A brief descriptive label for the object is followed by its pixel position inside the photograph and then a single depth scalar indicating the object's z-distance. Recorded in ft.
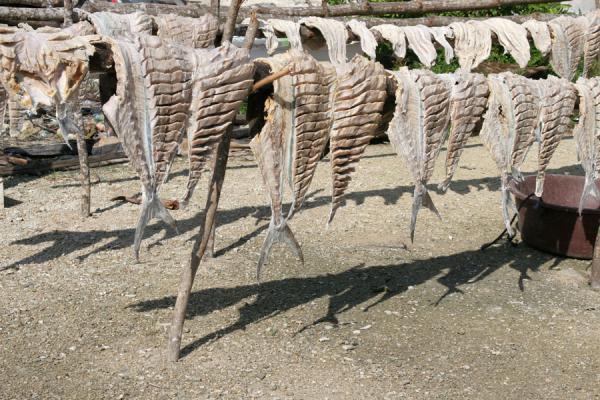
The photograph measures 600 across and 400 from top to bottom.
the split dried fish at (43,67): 9.33
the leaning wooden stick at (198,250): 13.00
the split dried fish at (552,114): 13.04
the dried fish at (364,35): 19.15
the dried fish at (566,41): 20.49
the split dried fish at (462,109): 12.23
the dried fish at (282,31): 18.58
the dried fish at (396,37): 19.67
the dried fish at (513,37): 20.07
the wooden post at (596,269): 17.49
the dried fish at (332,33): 18.80
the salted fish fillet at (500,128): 12.58
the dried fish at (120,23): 15.12
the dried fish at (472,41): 20.02
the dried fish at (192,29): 16.78
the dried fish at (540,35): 20.34
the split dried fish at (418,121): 11.76
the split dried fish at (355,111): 11.41
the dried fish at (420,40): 19.70
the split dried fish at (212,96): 10.29
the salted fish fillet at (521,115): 12.62
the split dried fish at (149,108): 9.72
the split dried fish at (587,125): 13.70
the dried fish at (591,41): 20.63
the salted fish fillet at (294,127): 11.03
